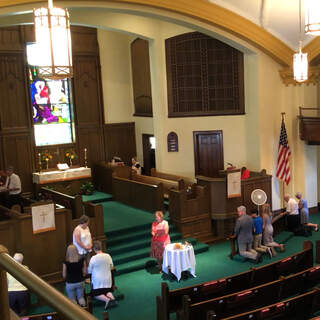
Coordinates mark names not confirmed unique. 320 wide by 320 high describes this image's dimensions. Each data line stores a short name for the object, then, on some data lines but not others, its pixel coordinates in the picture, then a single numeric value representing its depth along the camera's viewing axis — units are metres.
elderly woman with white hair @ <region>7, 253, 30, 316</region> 7.93
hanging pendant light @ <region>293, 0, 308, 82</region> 11.94
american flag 14.55
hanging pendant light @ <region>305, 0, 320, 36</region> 7.62
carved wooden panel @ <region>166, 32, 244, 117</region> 15.26
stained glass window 17.00
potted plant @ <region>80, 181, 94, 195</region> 16.38
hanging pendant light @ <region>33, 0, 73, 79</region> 4.50
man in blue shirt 11.28
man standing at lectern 12.71
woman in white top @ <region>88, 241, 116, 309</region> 8.45
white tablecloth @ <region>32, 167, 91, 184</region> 15.85
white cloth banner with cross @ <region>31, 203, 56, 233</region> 9.83
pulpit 13.09
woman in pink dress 10.37
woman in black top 8.38
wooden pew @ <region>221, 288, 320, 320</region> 6.55
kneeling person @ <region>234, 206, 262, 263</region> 10.93
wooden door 15.67
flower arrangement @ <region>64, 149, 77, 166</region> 17.24
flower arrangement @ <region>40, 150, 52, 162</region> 16.66
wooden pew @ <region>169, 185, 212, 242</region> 12.59
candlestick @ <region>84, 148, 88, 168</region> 17.62
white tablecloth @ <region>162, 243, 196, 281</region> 10.04
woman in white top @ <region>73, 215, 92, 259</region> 9.48
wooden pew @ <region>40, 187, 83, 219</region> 11.05
